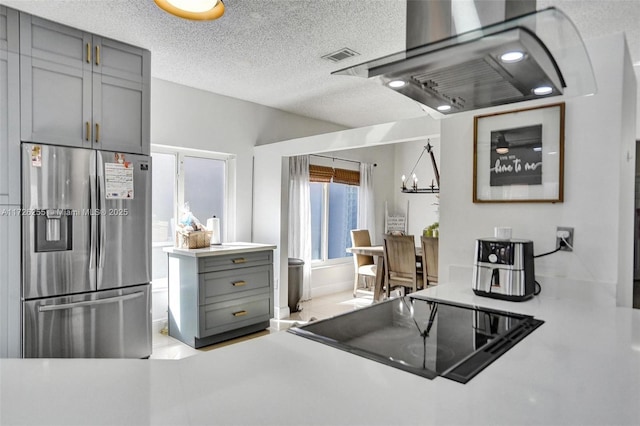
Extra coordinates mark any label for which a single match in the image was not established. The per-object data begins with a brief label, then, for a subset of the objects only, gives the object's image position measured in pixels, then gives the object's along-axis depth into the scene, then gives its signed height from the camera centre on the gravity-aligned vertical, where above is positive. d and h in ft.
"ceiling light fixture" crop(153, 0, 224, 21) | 6.11 +3.27
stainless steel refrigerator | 8.00 -1.06
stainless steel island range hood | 3.03 +1.35
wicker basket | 11.53 -0.98
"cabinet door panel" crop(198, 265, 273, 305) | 11.21 -2.33
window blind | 17.29 +1.56
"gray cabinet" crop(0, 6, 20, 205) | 7.73 +1.96
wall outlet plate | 5.97 -0.40
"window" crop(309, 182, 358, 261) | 18.49 -0.50
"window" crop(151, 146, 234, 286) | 12.62 +0.59
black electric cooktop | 3.31 -1.37
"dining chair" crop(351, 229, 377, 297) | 16.90 -2.40
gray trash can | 14.85 -2.94
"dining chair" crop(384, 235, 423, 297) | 13.83 -2.04
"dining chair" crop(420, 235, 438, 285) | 13.33 -1.78
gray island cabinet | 11.15 -2.60
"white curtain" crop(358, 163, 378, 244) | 19.70 +0.53
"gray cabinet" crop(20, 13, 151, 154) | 8.07 +2.69
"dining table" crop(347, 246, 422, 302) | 15.21 -2.60
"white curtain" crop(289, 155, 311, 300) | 16.51 -0.18
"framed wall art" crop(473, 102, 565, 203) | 6.15 +0.91
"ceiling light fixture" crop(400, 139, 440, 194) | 15.52 +1.14
